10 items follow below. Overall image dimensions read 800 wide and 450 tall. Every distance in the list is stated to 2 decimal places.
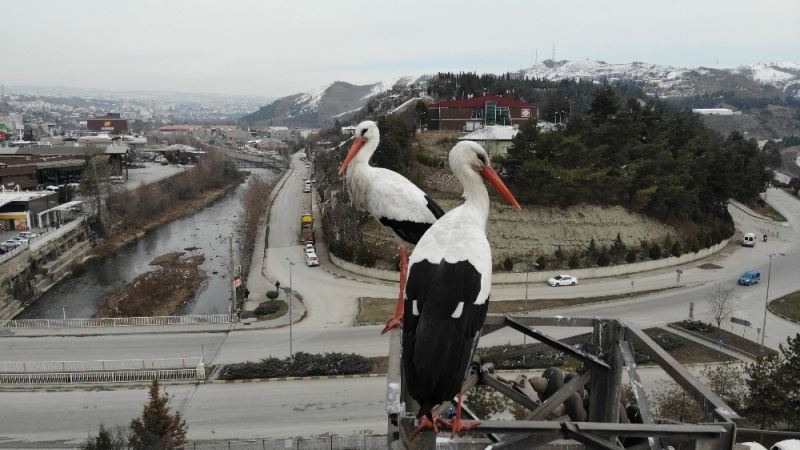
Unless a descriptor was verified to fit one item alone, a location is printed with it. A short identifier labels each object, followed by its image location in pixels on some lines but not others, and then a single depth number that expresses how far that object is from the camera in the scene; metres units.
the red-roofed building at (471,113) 49.53
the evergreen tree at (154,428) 11.39
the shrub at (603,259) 28.92
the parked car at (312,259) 29.55
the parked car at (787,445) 10.05
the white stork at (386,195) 6.87
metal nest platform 3.31
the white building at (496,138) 38.91
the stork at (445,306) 3.70
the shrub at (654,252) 30.05
